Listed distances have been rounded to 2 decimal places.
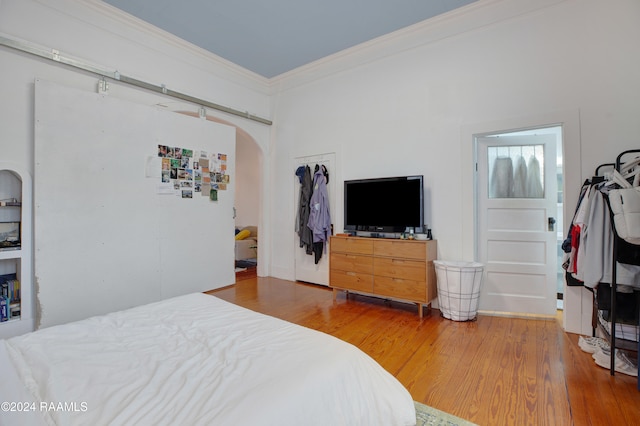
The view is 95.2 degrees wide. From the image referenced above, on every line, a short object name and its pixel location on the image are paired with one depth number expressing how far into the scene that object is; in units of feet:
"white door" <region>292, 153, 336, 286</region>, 13.62
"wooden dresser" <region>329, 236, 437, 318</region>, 9.89
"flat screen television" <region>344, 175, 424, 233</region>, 10.57
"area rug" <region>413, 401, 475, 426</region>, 4.85
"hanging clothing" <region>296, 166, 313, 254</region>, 13.92
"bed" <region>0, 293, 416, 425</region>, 2.74
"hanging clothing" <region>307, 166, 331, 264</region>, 13.35
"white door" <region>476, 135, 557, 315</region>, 9.85
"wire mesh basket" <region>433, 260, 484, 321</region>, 9.34
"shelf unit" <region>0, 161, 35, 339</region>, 8.14
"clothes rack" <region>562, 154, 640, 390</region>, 6.29
